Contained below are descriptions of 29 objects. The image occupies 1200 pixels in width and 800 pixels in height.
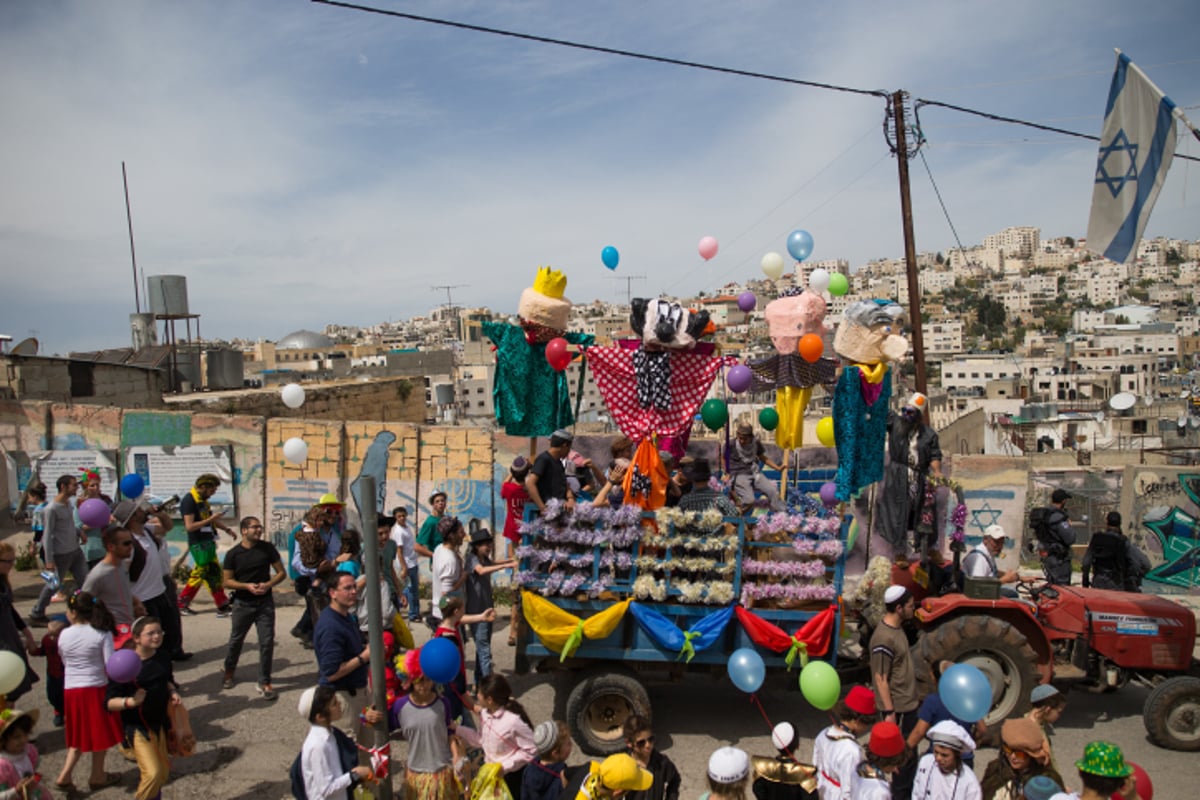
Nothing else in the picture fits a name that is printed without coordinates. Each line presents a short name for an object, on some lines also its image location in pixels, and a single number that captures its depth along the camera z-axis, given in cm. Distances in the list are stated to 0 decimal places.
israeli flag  625
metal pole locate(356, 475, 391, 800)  466
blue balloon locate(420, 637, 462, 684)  488
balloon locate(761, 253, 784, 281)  880
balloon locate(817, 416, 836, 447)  954
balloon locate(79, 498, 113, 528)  778
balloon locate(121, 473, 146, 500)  930
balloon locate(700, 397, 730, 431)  823
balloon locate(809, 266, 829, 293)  842
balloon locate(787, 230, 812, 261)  863
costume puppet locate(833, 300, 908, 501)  836
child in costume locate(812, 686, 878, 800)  448
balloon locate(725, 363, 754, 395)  813
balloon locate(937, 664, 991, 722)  490
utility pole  1342
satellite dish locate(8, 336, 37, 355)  1478
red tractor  652
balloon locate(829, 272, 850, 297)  880
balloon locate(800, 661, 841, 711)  557
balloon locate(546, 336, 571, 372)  805
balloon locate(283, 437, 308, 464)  1066
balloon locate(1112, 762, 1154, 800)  414
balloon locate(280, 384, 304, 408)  1112
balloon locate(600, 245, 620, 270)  855
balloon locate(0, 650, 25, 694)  522
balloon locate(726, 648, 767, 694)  594
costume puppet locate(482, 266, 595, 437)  809
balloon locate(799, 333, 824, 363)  798
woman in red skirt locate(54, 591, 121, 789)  548
